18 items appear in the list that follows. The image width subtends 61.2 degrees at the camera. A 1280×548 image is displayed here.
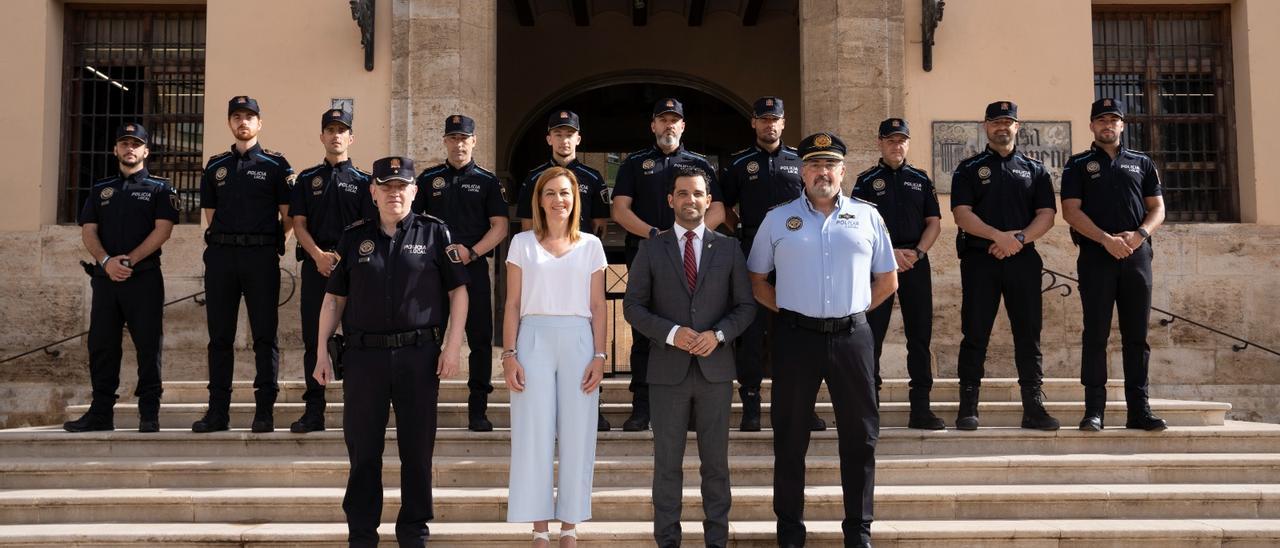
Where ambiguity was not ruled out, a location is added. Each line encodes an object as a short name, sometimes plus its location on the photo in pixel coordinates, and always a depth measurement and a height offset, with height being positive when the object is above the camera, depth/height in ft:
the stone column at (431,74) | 28.40 +6.64
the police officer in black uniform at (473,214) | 21.22 +2.22
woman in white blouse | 15.24 -0.47
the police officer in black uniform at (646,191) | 20.88 +2.63
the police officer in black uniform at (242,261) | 21.21 +1.30
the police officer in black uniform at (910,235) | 21.17 +1.74
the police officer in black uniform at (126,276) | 21.58 +1.04
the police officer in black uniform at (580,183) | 21.27 +2.91
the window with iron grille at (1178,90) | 30.66 +6.61
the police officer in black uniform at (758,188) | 20.67 +2.67
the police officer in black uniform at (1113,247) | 20.63 +1.43
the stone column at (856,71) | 28.30 +6.65
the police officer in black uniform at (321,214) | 21.16 +2.22
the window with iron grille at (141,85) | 30.83 +6.98
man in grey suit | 15.46 -0.13
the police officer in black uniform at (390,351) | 15.49 -0.36
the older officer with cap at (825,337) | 15.92 -0.21
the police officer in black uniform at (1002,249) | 20.94 +1.42
